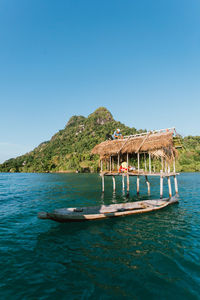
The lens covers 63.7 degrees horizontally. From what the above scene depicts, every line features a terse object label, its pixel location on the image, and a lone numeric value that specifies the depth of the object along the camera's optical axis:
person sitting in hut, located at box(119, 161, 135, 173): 18.54
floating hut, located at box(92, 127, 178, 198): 15.28
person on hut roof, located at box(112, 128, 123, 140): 20.89
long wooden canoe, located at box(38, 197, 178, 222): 9.06
